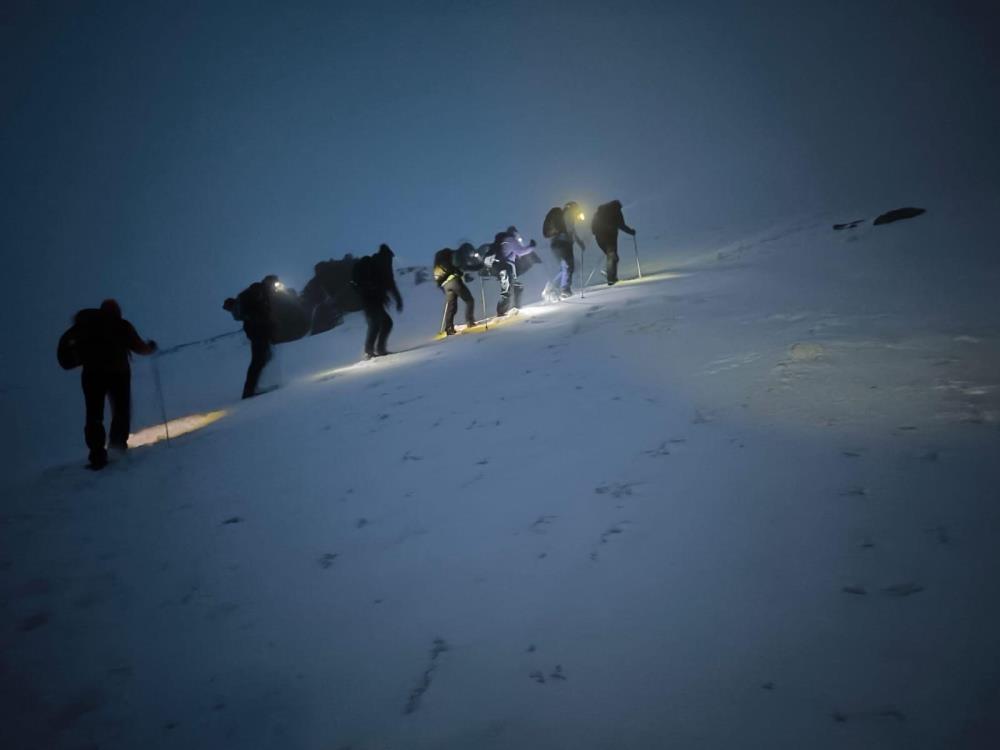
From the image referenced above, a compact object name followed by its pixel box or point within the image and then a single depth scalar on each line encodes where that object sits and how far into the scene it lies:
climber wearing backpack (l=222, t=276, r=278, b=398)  8.94
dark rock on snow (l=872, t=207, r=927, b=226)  11.28
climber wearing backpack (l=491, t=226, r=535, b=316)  11.34
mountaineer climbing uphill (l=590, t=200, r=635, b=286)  12.18
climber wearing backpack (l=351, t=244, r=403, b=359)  9.32
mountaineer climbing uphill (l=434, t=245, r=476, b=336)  9.75
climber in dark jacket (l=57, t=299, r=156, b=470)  5.49
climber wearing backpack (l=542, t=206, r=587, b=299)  11.78
